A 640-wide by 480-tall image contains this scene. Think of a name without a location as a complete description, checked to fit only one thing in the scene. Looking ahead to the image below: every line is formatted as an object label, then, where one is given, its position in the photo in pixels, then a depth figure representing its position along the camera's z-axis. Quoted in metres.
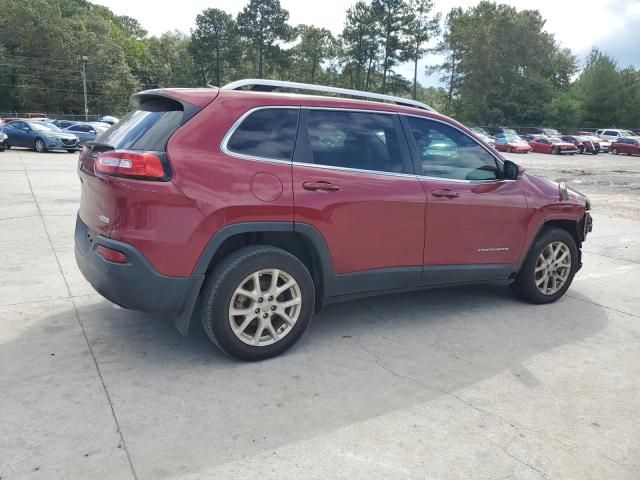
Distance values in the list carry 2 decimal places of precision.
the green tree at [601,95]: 62.00
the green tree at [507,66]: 63.09
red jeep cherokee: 3.19
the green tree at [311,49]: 81.81
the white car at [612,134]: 43.88
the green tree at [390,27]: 69.44
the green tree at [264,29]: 70.81
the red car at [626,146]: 37.72
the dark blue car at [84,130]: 26.19
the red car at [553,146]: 37.88
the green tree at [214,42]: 71.94
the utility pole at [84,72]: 56.22
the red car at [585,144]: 38.94
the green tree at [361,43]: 70.81
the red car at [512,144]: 38.44
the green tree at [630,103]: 61.38
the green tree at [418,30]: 70.94
